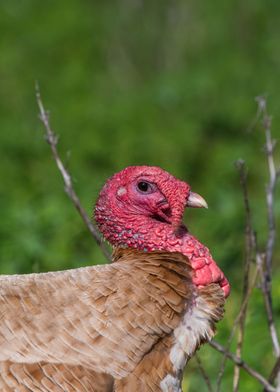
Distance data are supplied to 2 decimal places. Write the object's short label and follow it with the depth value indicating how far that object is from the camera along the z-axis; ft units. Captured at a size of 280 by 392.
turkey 27.96
